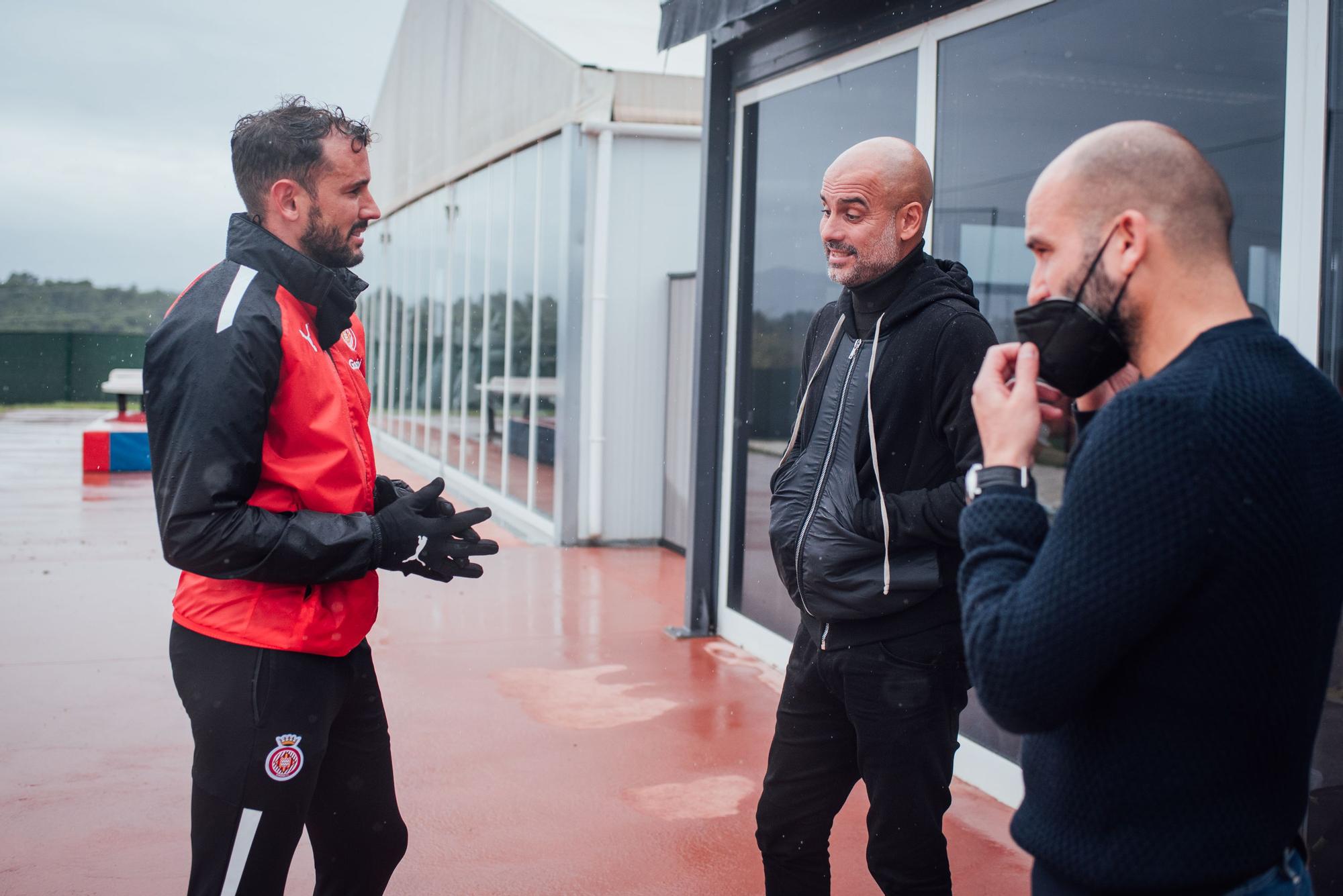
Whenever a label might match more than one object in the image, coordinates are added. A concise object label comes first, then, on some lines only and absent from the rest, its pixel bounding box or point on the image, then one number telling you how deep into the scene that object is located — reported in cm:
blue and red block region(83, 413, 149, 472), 1414
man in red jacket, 199
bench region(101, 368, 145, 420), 2016
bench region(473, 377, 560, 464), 977
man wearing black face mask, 119
